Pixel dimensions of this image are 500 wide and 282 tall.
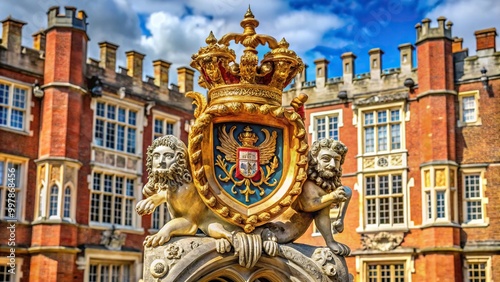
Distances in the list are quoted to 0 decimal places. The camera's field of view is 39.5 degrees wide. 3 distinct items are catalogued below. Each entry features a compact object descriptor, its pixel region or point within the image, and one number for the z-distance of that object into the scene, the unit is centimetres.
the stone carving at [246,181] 623
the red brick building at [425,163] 2762
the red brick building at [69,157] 2503
